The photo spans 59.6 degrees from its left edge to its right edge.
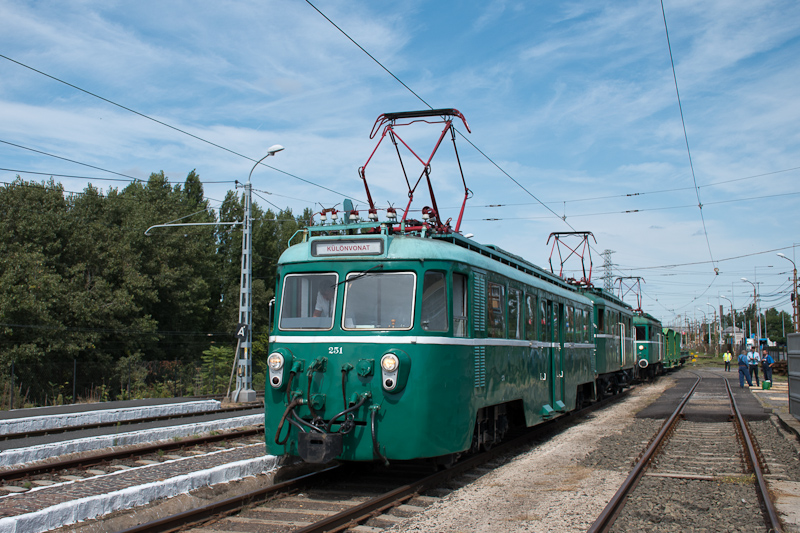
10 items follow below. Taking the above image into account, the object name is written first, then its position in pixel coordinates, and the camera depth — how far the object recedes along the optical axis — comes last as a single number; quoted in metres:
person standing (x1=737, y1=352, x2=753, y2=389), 29.83
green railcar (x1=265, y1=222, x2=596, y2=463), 7.95
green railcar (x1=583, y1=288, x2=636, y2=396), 20.51
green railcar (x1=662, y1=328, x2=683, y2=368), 45.68
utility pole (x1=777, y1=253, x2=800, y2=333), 40.66
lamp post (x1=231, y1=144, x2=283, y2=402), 21.41
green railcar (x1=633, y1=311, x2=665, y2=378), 33.34
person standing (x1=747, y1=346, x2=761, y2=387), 29.81
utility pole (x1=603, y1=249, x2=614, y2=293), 52.91
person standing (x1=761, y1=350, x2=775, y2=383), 28.20
